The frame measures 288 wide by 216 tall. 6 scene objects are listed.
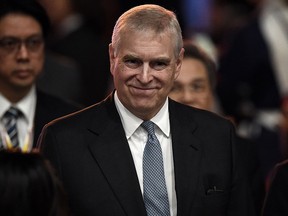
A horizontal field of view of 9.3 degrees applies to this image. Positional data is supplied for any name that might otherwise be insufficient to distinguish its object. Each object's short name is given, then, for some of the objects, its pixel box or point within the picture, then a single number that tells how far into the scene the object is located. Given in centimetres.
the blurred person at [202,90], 1031
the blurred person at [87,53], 1519
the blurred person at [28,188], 701
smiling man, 843
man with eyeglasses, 1030
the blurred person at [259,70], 1468
